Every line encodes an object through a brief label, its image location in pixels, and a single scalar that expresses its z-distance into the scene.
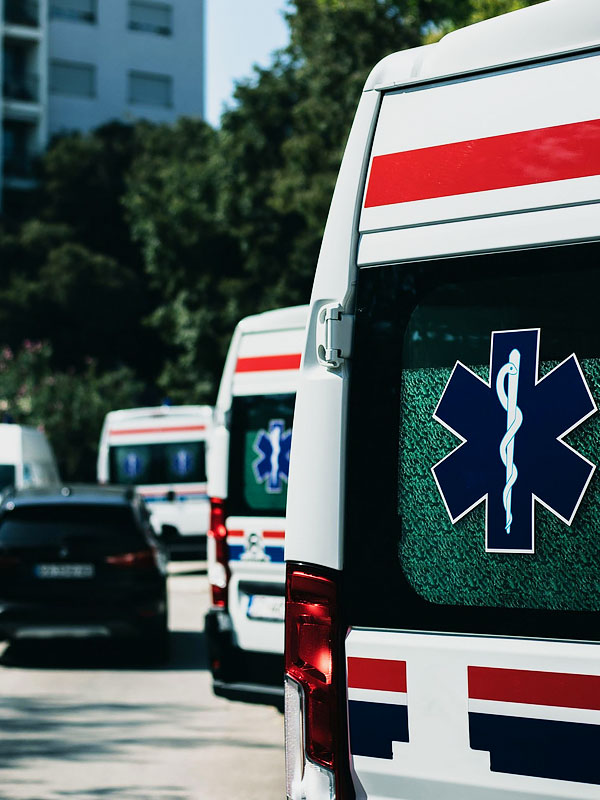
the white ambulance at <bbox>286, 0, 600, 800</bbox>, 2.99
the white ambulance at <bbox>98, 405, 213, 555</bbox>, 23.83
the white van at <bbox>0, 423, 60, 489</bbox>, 19.30
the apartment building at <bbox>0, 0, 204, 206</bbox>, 53.97
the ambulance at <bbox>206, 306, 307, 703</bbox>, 8.45
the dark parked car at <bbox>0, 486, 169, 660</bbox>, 11.35
